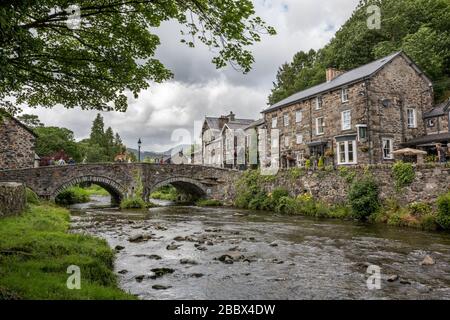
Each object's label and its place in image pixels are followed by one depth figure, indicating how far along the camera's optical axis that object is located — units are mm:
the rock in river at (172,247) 12820
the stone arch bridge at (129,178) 30562
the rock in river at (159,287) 8031
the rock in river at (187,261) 10672
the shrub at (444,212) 17245
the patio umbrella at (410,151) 24873
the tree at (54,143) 72562
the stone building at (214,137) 61375
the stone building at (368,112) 29844
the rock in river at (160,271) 9102
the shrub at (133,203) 33594
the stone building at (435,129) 28734
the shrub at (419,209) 19144
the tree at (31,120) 79438
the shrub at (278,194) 30105
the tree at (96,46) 6945
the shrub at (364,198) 21969
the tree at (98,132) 85938
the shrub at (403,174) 20672
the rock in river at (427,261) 10633
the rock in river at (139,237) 14552
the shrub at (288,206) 27303
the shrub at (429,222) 17812
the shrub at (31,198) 23378
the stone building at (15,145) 30703
